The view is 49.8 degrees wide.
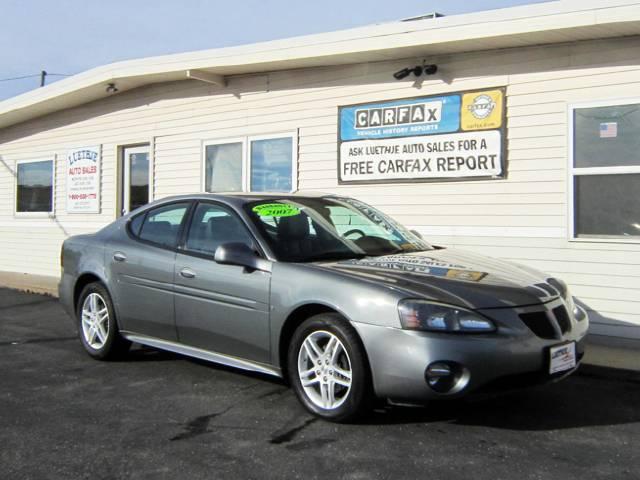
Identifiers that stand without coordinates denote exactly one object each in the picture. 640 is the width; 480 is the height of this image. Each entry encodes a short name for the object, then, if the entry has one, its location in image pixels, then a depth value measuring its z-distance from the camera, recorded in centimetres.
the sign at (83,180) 1241
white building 688
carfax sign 766
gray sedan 392
